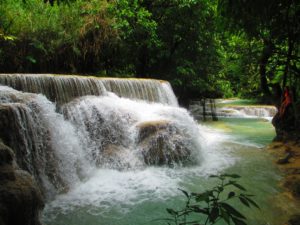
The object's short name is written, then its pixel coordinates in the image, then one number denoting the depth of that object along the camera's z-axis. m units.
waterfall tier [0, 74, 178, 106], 7.56
